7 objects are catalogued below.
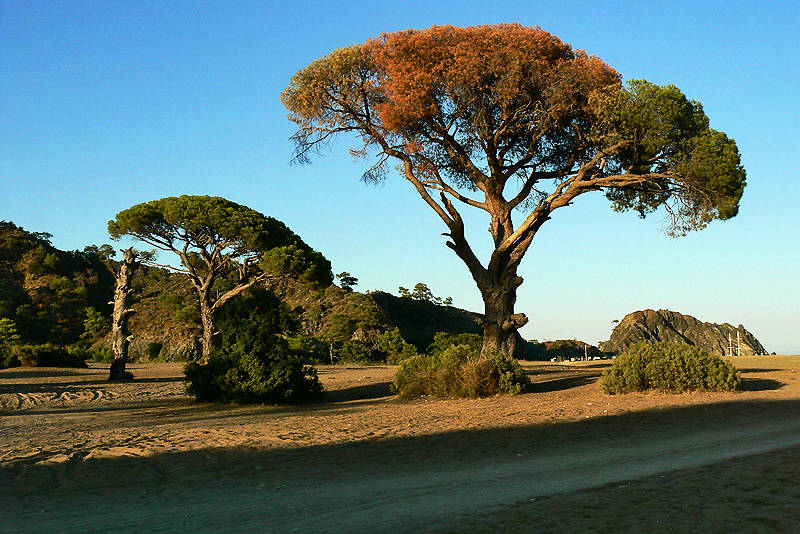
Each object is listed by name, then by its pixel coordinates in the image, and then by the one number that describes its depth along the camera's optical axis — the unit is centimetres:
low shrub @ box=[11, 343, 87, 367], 3181
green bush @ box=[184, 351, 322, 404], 1700
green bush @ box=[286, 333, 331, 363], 3988
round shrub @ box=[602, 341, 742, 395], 1538
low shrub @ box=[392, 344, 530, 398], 1653
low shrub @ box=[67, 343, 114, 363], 3739
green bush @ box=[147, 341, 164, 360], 4858
